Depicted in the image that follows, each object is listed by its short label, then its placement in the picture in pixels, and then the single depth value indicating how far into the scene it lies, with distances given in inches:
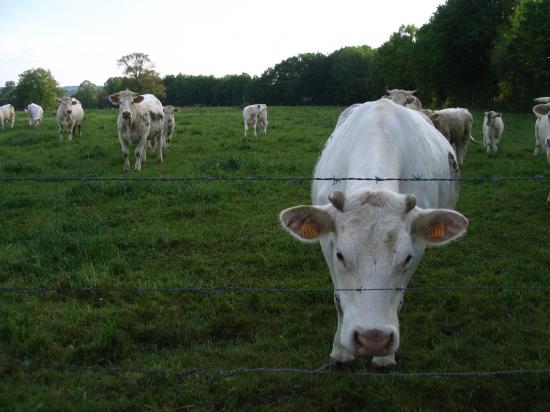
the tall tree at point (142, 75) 2881.4
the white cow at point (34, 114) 1082.1
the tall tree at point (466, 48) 1720.0
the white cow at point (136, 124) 500.7
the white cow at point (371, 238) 108.0
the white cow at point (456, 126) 509.0
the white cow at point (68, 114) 765.9
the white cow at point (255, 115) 829.2
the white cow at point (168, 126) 653.9
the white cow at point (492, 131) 597.0
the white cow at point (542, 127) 389.3
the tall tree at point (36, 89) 3117.6
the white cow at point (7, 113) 1051.3
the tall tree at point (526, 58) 1355.8
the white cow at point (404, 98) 578.7
